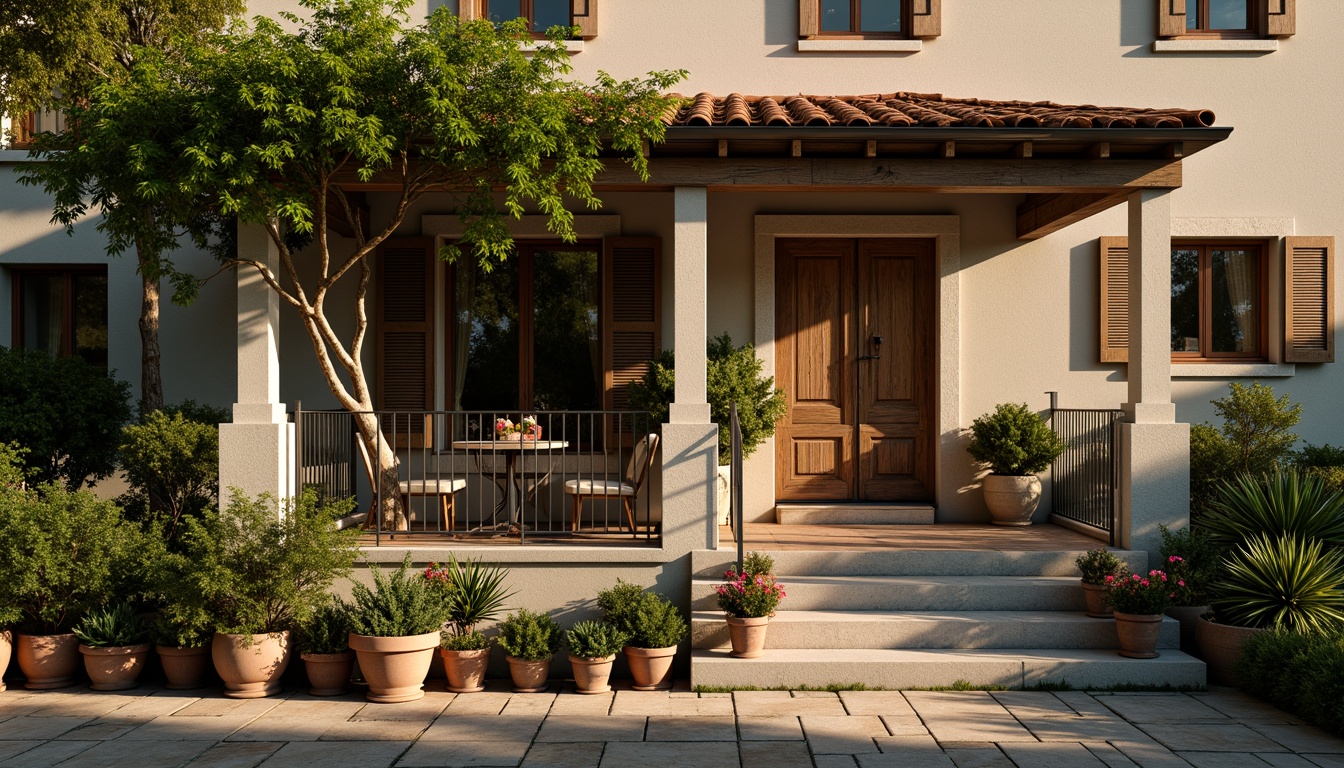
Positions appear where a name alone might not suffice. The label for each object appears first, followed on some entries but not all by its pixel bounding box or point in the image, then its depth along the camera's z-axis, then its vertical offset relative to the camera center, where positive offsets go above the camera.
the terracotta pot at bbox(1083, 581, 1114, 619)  6.70 -1.41
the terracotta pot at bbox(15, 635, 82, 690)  6.48 -1.71
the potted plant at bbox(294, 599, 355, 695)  6.39 -1.64
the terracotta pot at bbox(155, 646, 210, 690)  6.44 -1.75
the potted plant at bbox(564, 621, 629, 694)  6.34 -1.64
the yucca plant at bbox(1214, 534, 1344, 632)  6.33 -1.28
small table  7.43 -0.49
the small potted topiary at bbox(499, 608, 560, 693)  6.43 -1.64
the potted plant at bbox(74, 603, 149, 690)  6.41 -1.63
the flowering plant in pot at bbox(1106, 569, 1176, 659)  6.36 -1.41
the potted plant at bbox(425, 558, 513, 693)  6.45 -1.47
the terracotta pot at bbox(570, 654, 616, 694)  6.36 -1.78
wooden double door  9.22 +0.14
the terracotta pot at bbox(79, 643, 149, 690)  6.40 -1.74
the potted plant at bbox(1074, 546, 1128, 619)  6.71 -1.24
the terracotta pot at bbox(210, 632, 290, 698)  6.27 -1.68
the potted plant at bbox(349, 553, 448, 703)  6.19 -1.50
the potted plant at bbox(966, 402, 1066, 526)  8.48 -0.59
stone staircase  6.32 -1.55
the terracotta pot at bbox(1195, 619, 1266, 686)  6.36 -1.64
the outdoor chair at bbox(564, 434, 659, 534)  7.47 -0.74
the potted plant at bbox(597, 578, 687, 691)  6.40 -1.53
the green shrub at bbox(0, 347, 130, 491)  7.84 -0.22
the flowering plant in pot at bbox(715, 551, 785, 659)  6.37 -1.38
